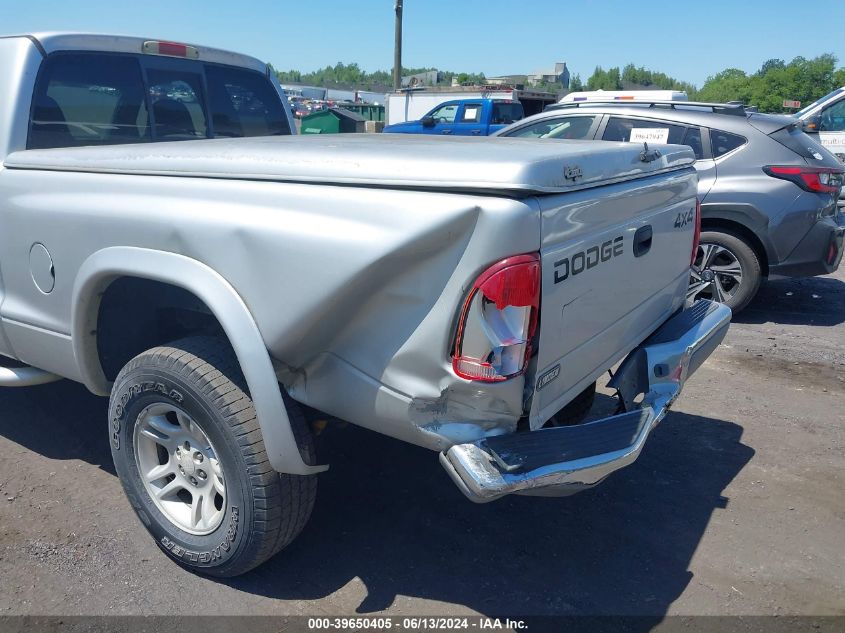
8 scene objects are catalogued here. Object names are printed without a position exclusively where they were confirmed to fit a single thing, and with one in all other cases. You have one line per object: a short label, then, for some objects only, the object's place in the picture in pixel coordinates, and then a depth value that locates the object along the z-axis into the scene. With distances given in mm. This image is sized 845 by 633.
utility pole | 24531
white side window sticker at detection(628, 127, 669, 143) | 6797
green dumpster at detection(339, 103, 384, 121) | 32312
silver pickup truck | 2137
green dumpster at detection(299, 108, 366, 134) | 18219
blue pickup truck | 18047
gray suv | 6230
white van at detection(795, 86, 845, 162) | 11039
